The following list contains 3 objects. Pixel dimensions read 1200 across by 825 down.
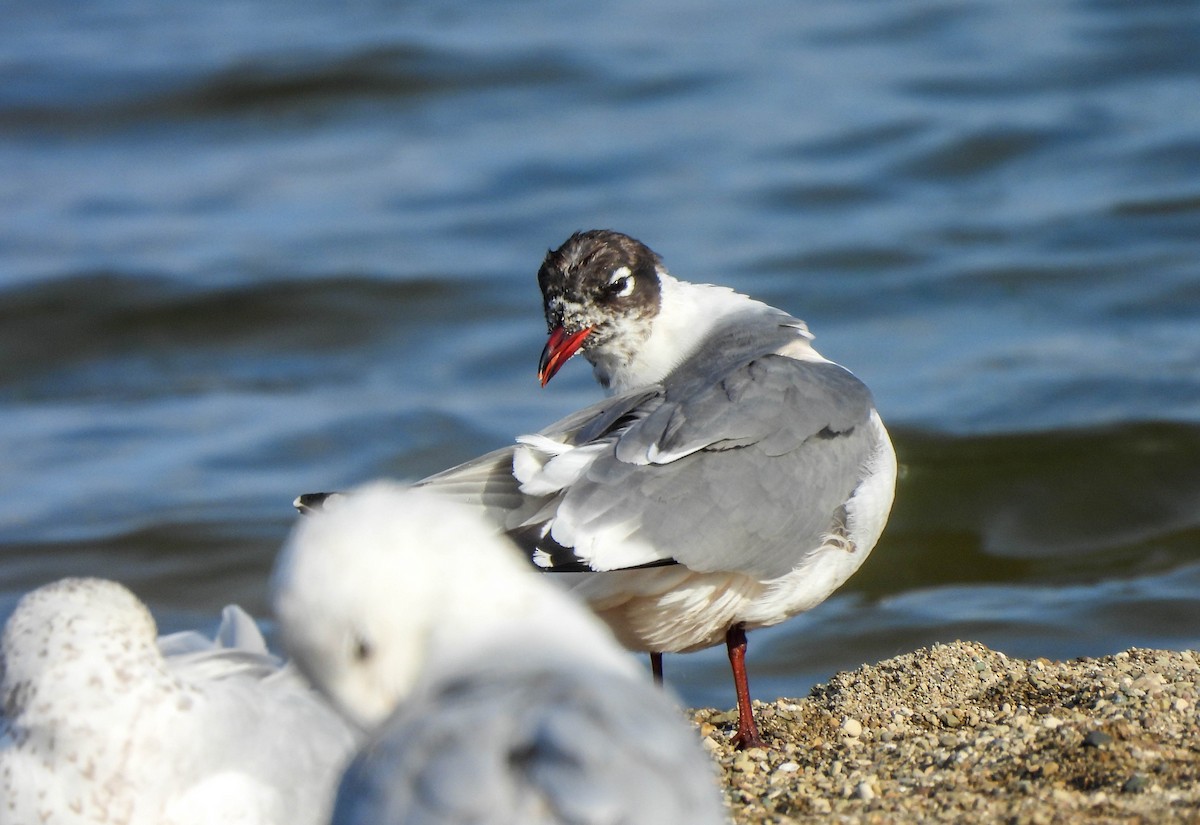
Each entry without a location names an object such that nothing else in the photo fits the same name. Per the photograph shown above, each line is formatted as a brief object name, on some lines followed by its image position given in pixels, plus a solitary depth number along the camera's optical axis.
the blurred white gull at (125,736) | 6.88
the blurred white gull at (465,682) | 5.48
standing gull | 9.57
